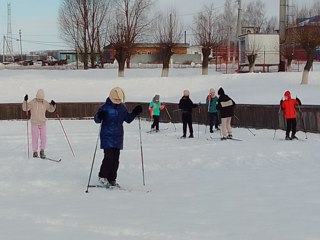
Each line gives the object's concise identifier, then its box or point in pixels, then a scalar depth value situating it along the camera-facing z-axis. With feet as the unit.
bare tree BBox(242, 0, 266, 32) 253.24
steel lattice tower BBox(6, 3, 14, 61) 307.99
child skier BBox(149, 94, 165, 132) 60.44
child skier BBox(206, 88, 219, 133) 58.08
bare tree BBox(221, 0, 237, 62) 205.28
